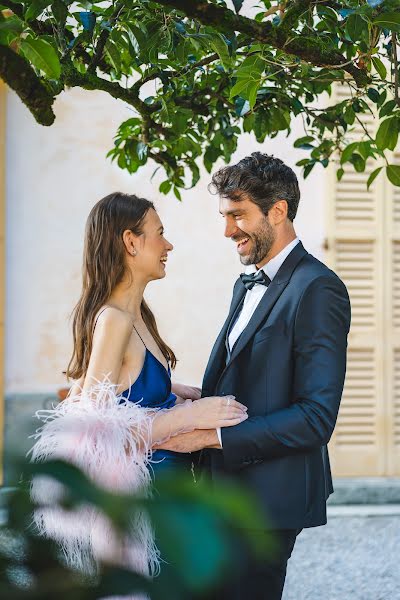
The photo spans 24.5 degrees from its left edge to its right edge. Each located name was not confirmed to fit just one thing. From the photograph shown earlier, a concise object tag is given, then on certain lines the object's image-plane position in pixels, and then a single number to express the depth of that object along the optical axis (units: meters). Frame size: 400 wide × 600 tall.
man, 2.30
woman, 2.30
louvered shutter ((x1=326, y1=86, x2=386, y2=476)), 6.57
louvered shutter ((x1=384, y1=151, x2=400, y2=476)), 6.61
